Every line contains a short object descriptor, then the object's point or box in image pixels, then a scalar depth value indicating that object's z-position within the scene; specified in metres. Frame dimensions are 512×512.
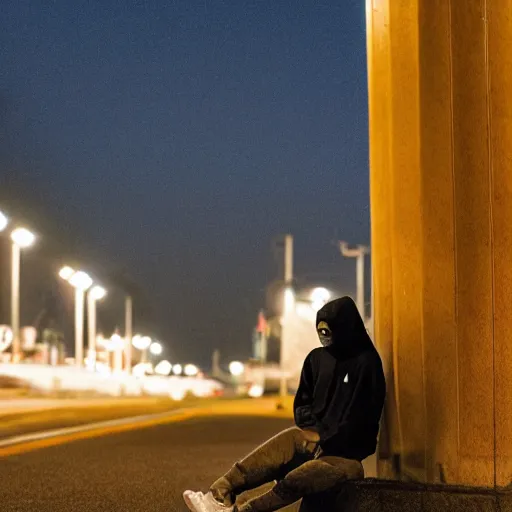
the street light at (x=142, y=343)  132.00
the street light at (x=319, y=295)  48.56
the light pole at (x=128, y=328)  94.69
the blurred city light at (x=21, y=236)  48.81
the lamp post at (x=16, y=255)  48.00
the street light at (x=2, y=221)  44.64
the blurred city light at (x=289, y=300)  48.22
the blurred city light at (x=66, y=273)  62.50
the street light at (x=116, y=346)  104.72
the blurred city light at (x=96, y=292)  74.62
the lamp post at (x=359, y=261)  50.84
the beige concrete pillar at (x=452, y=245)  5.17
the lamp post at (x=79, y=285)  62.38
